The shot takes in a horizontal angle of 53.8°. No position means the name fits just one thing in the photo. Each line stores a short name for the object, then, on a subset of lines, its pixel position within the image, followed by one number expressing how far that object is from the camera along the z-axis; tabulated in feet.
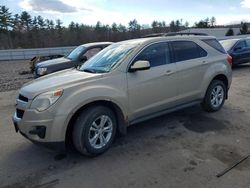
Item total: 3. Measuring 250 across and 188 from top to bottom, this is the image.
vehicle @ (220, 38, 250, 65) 41.39
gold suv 11.52
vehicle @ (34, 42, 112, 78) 28.02
